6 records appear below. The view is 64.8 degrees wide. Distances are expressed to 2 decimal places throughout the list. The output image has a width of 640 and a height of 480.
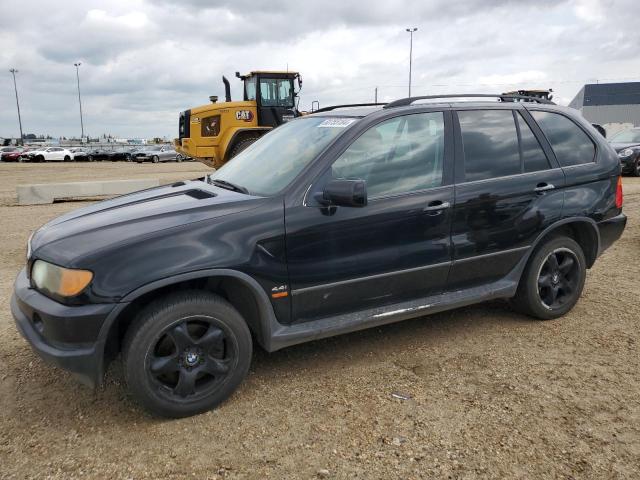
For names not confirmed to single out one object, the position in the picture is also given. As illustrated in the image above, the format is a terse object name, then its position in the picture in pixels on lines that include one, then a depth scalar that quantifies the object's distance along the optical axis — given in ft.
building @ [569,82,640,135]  223.71
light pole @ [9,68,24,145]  218.38
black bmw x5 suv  8.59
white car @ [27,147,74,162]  129.29
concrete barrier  37.04
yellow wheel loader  44.11
